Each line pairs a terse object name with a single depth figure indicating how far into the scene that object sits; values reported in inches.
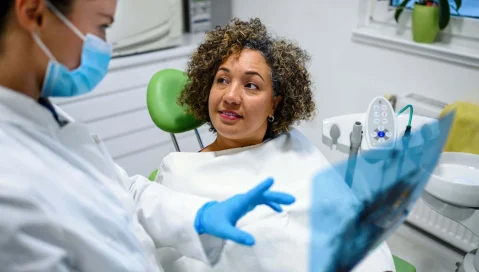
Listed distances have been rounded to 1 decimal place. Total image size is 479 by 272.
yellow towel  62.8
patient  45.9
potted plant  68.2
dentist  22.1
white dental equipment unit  49.9
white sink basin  49.0
